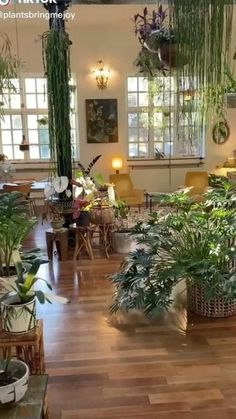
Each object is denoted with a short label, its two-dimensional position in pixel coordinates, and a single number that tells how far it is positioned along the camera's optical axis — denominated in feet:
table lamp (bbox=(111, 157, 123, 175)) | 31.01
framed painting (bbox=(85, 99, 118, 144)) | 31.01
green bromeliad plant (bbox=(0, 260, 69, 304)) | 7.29
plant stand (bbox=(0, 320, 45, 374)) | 7.09
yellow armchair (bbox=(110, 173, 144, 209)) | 27.58
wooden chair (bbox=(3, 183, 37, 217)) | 23.91
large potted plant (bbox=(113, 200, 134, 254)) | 19.02
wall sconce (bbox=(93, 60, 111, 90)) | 30.48
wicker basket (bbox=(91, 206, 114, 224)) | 18.33
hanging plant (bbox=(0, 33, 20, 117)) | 9.88
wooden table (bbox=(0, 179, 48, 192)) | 25.79
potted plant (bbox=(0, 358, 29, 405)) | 5.98
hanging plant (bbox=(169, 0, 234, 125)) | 4.38
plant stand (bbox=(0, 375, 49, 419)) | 5.86
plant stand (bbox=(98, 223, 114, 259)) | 18.81
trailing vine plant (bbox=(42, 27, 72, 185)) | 13.34
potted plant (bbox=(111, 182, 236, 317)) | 11.75
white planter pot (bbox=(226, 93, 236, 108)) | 15.48
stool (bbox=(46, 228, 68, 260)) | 17.94
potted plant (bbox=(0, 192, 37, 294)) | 8.14
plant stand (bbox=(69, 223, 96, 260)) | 17.90
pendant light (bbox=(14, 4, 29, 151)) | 28.37
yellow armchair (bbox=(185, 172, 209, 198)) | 29.35
